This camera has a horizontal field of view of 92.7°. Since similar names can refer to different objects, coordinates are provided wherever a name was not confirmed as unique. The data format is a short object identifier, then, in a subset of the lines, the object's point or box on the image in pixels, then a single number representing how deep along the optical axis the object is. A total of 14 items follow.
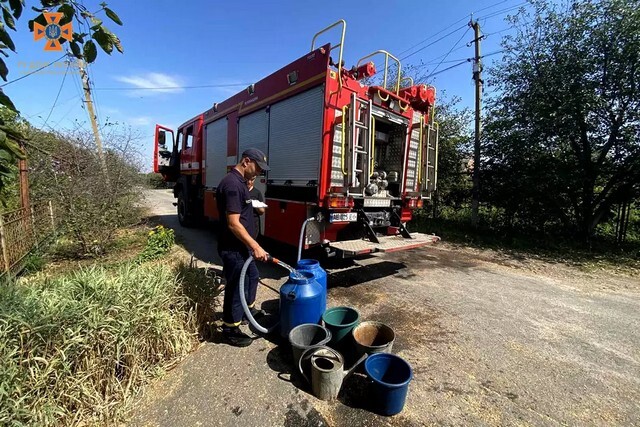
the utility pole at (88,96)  11.28
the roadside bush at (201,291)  3.12
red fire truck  4.42
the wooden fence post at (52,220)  5.48
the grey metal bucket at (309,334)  2.76
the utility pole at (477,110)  9.66
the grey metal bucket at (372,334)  2.82
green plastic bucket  2.88
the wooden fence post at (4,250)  3.95
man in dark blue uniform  2.87
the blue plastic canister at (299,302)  2.94
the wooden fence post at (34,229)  5.21
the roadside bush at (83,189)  5.34
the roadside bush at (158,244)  5.58
